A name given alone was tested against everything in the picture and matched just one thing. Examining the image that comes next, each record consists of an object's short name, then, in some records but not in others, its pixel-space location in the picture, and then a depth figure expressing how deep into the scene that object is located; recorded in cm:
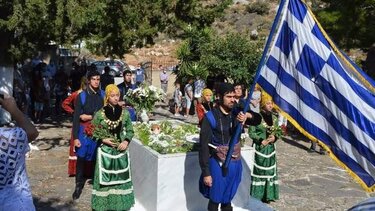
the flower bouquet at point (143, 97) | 898
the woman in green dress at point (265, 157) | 746
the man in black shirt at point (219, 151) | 556
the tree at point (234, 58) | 1559
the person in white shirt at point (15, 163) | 379
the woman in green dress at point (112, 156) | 658
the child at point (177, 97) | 1761
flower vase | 896
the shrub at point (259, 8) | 5300
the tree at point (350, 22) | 1385
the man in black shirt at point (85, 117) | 770
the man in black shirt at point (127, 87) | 929
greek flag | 519
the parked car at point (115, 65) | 2994
